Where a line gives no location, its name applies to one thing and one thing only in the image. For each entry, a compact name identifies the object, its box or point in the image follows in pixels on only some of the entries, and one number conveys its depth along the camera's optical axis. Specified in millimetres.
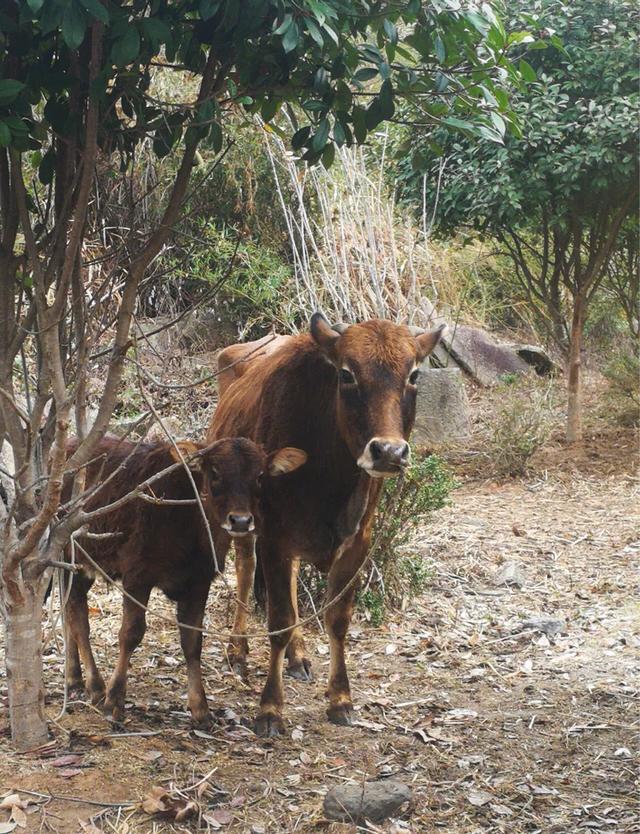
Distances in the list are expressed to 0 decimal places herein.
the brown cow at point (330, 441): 5102
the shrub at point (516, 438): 11883
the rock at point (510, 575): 8305
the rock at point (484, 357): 16719
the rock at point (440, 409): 13258
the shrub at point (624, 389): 13367
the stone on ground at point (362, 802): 4191
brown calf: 5035
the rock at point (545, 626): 7102
